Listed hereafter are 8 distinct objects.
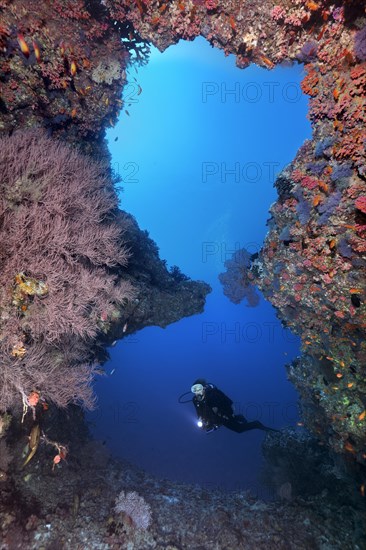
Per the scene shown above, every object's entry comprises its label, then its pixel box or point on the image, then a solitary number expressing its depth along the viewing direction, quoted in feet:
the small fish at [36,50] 17.40
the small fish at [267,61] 20.62
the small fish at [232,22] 19.97
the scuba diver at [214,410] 30.63
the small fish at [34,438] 17.94
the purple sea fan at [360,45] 15.40
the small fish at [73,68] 20.92
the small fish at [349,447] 24.05
